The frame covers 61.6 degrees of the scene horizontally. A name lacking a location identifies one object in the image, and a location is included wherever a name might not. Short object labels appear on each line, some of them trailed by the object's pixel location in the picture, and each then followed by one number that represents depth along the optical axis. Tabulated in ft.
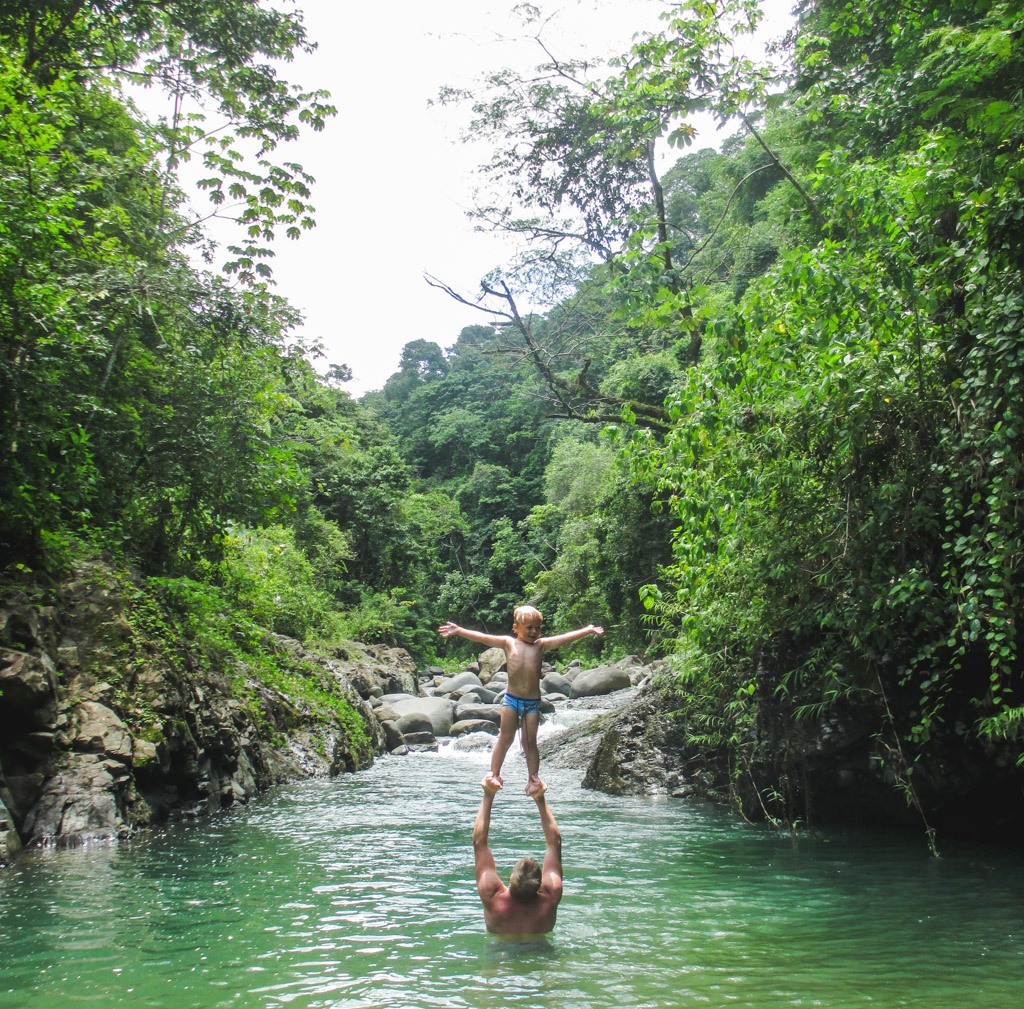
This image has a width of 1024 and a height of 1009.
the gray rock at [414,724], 69.62
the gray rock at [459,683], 95.40
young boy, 18.83
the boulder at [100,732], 27.63
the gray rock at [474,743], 65.17
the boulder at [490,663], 112.30
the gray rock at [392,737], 64.85
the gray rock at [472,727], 71.86
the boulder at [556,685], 86.96
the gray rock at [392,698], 77.87
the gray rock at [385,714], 67.15
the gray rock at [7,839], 22.49
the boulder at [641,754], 39.81
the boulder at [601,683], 80.84
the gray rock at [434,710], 74.38
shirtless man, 16.70
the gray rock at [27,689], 24.43
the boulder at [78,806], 25.14
